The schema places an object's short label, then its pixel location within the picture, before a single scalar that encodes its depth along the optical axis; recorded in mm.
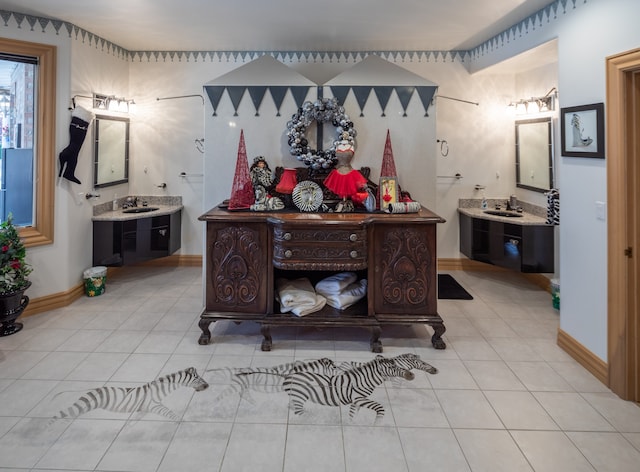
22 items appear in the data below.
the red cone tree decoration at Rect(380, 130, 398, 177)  3658
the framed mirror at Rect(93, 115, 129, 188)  4664
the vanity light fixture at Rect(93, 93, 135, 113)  4609
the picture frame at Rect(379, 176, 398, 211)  3430
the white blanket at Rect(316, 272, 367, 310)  3326
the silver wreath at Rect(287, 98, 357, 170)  3691
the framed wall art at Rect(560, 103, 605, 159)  2676
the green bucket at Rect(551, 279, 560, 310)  4104
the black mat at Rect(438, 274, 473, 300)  4526
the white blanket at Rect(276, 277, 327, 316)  3238
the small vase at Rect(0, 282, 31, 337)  3391
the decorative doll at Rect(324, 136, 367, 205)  3580
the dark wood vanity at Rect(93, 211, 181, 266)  4652
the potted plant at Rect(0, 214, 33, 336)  3400
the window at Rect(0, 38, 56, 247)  3922
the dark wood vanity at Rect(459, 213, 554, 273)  4395
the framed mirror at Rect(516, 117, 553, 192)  4572
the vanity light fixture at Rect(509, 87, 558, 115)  4477
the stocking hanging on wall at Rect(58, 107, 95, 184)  4113
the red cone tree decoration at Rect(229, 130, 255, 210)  3467
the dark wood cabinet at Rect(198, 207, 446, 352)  3107
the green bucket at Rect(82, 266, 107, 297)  4449
